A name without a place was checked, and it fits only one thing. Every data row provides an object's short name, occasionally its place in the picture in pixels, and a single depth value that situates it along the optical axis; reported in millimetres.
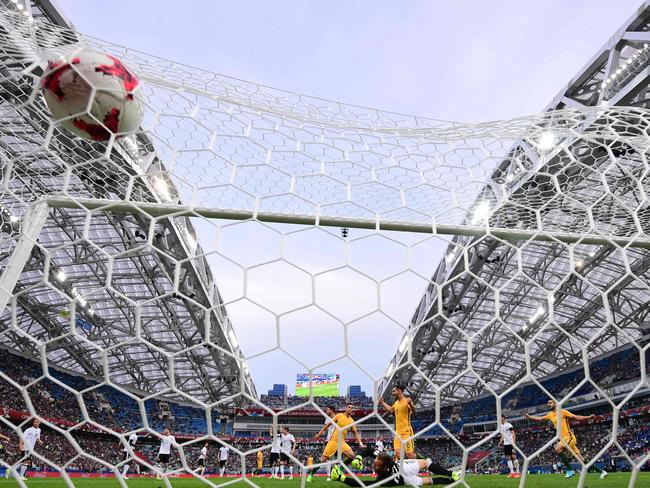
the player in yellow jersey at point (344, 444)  4406
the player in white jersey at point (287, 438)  7886
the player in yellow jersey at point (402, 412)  4715
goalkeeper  3896
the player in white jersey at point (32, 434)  7222
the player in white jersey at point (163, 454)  8355
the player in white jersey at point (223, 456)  12400
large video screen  42031
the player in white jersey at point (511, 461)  7242
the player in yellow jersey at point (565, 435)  4993
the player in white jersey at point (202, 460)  9852
